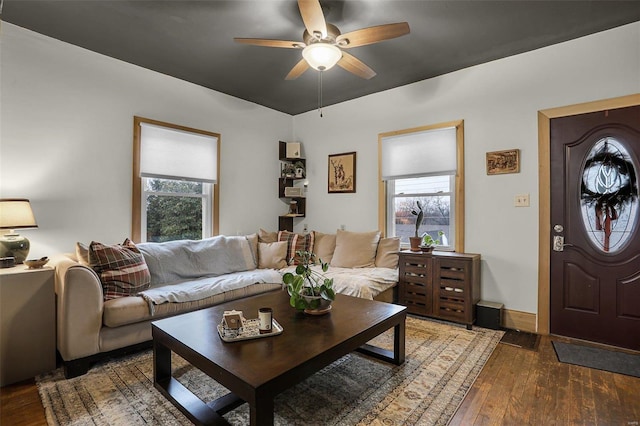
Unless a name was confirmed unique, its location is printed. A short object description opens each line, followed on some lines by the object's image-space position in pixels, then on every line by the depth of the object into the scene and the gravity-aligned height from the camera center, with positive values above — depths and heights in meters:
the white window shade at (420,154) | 3.78 +0.73
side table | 2.23 -0.75
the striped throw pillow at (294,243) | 4.23 -0.36
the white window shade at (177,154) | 3.62 +0.69
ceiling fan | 2.24 +1.27
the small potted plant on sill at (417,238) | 3.74 -0.26
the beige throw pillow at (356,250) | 3.98 -0.43
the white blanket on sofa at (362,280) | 3.27 -0.67
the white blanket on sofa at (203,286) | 2.73 -0.66
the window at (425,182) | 3.74 +0.40
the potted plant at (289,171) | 5.08 +0.66
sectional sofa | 2.35 -0.61
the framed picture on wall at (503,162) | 3.34 +0.55
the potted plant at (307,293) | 2.21 -0.53
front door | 2.80 -0.10
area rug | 1.87 -1.12
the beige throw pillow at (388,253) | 3.93 -0.45
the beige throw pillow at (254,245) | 4.14 -0.38
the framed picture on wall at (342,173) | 4.59 +0.59
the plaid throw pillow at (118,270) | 2.62 -0.45
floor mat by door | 2.45 -1.11
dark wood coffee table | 1.48 -0.70
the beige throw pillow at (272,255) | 4.08 -0.50
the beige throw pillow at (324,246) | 4.30 -0.41
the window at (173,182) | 3.57 +0.37
